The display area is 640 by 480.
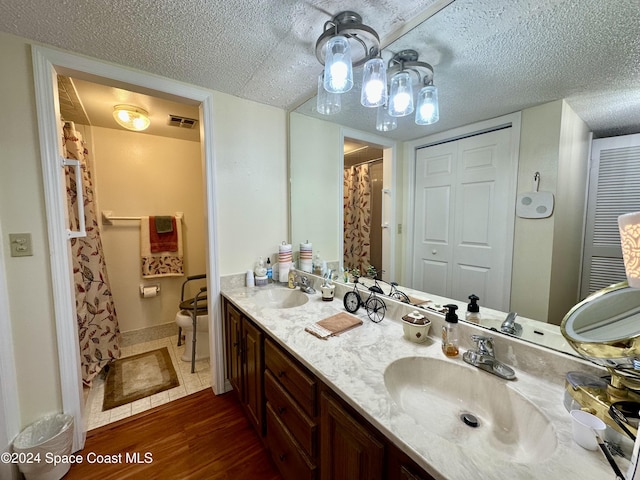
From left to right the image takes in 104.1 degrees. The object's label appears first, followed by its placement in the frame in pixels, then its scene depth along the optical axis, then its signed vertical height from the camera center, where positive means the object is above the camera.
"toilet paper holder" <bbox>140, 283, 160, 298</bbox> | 2.59 -0.73
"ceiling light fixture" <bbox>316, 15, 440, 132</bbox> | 1.09 +0.71
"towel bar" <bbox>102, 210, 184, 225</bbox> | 2.43 +0.03
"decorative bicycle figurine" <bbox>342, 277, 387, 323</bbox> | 1.29 -0.45
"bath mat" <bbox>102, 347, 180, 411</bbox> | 1.83 -1.28
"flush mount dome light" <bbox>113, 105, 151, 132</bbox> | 1.98 +0.85
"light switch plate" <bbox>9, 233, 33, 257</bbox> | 1.24 -0.12
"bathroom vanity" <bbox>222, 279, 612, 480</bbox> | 0.54 -0.53
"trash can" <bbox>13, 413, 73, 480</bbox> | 1.17 -1.10
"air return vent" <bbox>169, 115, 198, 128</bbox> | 2.21 +0.90
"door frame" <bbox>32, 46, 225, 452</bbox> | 1.26 +0.24
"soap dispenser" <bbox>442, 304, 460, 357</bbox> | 0.93 -0.44
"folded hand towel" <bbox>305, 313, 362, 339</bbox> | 1.11 -0.50
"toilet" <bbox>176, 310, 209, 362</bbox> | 2.23 -1.04
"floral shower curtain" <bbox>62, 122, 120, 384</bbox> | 1.84 -0.53
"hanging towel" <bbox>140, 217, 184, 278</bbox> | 2.59 -0.40
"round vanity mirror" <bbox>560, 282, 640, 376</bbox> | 0.57 -0.27
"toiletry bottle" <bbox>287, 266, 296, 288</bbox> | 1.90 -0.45
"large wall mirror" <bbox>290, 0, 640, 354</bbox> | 0.75 +0.43
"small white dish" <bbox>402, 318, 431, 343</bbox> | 1.02 -0.46
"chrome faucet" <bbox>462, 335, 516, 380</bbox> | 0.80 -0.47
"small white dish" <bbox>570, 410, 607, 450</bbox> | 0.54 -0.45
